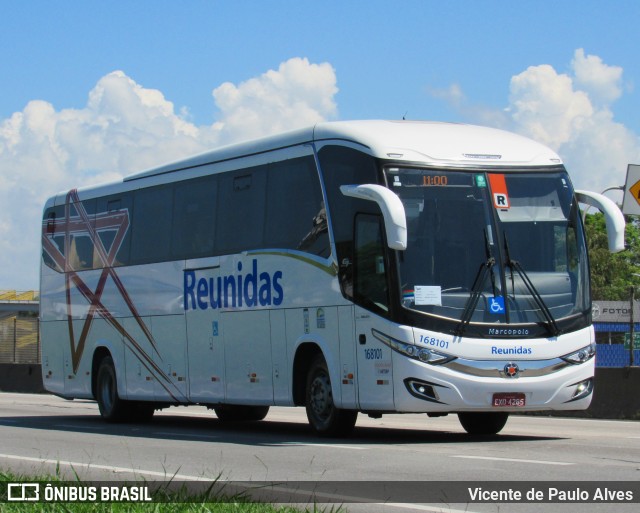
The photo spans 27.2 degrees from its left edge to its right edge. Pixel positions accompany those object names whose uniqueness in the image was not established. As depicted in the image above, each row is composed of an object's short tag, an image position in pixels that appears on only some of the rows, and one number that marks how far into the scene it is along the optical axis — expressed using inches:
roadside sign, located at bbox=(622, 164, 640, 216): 1027.3
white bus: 609.0
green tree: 4008.4
